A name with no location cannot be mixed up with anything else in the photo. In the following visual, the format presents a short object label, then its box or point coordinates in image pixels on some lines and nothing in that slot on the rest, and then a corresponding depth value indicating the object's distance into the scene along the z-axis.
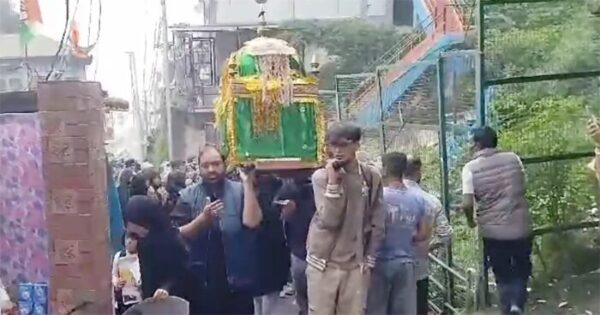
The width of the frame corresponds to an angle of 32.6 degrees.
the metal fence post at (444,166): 7.64
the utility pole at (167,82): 23.08
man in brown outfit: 5.51
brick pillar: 4.09
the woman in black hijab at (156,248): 5.59
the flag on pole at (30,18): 12.09
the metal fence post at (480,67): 7.01
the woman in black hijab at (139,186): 6.52
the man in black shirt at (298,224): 6.30
